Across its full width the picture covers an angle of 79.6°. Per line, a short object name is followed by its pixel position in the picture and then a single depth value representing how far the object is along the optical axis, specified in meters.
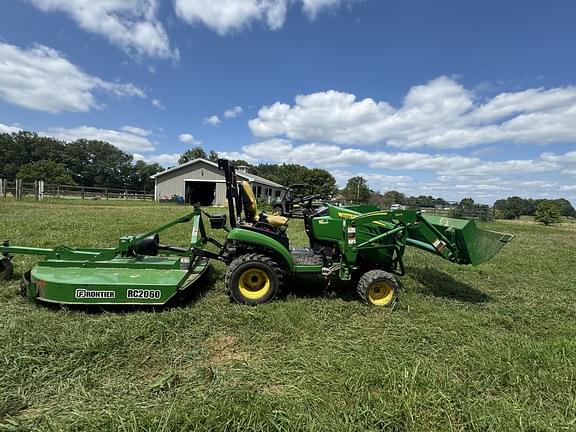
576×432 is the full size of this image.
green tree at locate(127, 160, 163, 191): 94.81
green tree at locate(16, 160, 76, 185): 62.91
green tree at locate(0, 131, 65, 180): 84.25
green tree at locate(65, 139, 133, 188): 94.00
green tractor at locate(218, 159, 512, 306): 4.56
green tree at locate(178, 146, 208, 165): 70.62
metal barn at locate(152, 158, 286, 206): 33.72
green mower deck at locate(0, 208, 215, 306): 3.89
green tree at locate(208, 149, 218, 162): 70.26
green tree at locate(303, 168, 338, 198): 64.88
